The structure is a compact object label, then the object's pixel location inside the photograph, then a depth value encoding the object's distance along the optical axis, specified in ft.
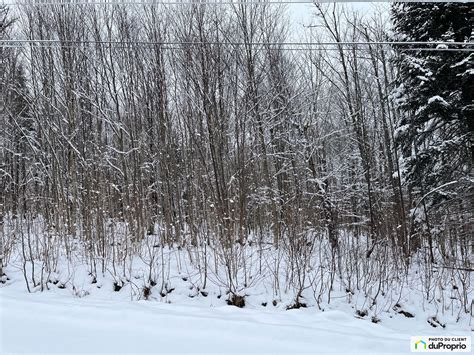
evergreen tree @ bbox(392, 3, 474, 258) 28.35
